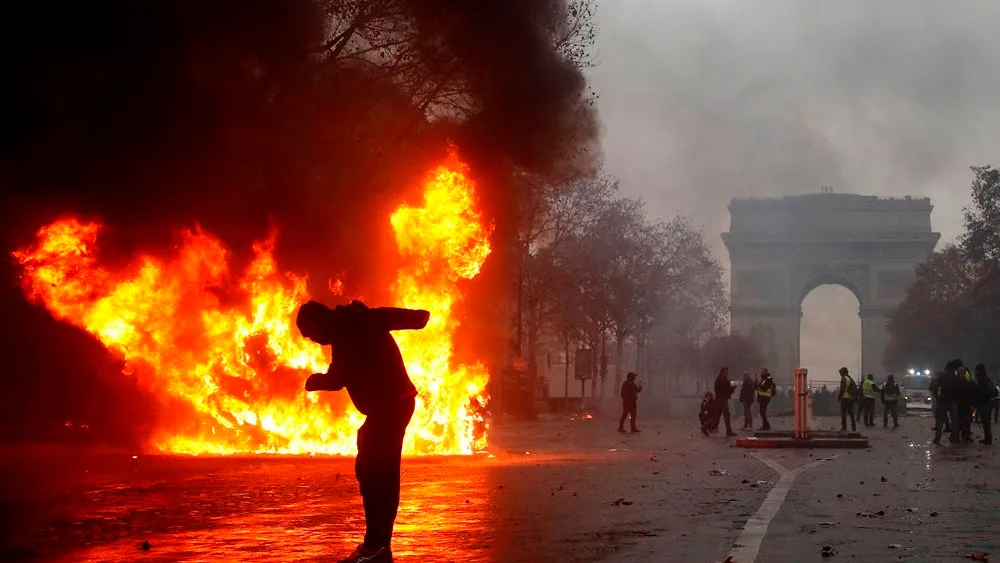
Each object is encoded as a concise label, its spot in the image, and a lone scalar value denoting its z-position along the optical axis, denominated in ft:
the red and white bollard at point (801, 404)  90.89
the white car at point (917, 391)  202.33
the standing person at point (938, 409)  95.01
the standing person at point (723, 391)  109.70
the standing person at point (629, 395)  112.57
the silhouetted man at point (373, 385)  27.81
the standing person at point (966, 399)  93.91
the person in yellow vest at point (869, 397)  129.59
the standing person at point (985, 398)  93.77
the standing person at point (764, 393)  110.83
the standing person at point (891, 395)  128.98
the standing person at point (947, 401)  94.22
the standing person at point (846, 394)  118.11
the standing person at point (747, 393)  118.01
